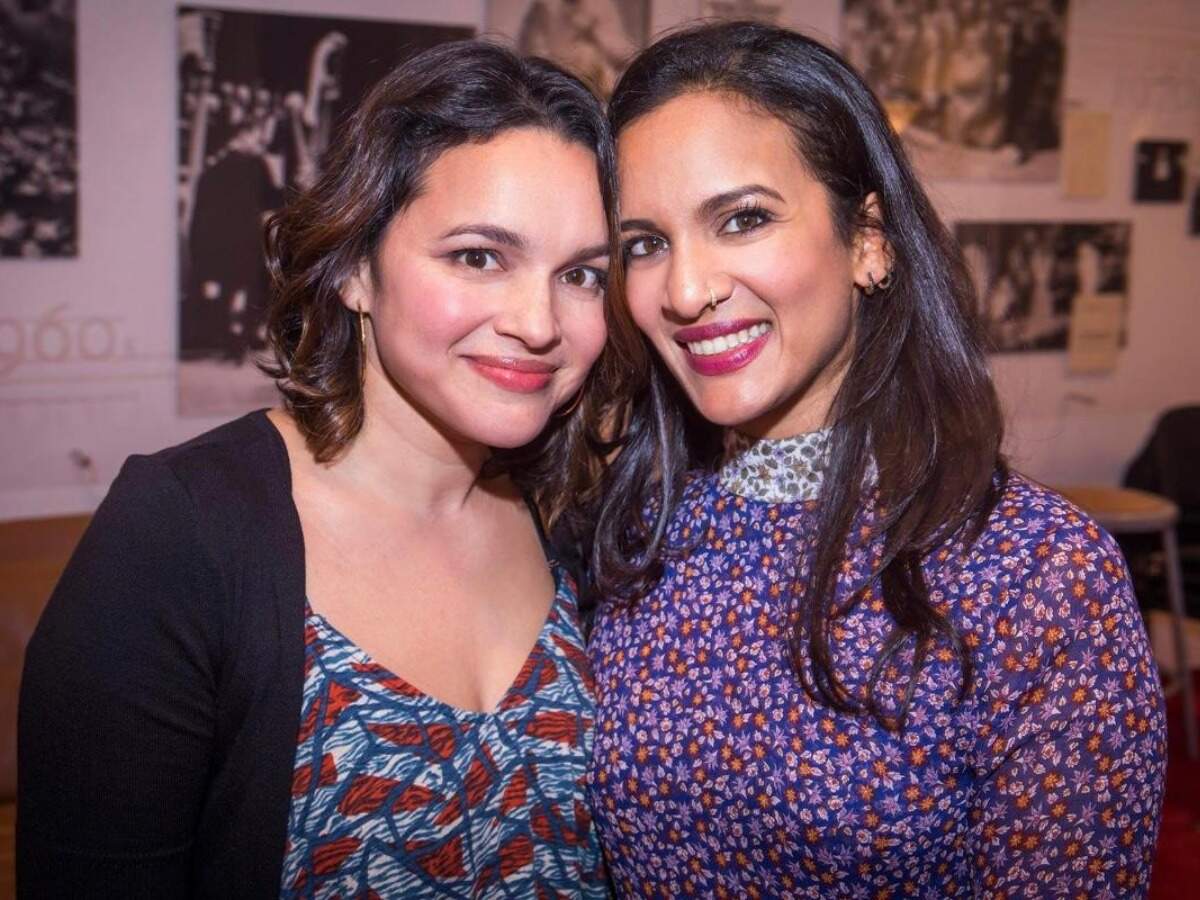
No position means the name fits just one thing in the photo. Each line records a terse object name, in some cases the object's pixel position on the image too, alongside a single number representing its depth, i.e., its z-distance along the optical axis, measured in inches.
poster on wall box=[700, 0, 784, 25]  149.7
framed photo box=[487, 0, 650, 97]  137.3
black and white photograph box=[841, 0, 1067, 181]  165.9
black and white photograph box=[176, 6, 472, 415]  122.6
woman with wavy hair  55.0
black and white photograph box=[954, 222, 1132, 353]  178.9
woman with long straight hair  53.6
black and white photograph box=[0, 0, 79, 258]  113.2
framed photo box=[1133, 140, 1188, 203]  190.9
